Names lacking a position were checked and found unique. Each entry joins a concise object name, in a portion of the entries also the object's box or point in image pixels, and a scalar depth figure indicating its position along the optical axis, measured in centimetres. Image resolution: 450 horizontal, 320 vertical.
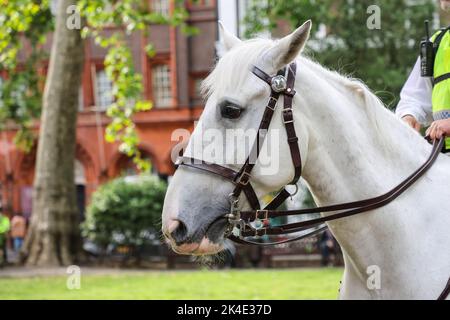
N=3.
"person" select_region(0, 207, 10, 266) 2230
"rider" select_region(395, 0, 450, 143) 449
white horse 374
